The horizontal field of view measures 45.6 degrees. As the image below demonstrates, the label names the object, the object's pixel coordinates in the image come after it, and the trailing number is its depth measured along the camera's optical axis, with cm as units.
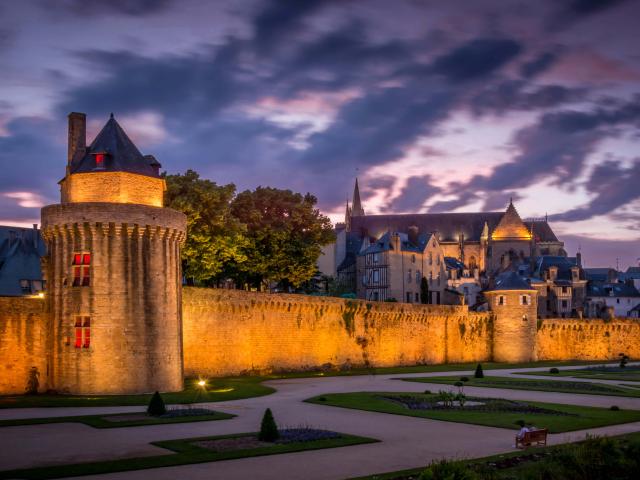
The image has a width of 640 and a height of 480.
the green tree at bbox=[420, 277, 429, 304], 9569
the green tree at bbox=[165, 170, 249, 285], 5000
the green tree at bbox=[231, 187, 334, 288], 5938
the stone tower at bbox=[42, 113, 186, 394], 3612
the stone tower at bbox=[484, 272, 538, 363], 7681
